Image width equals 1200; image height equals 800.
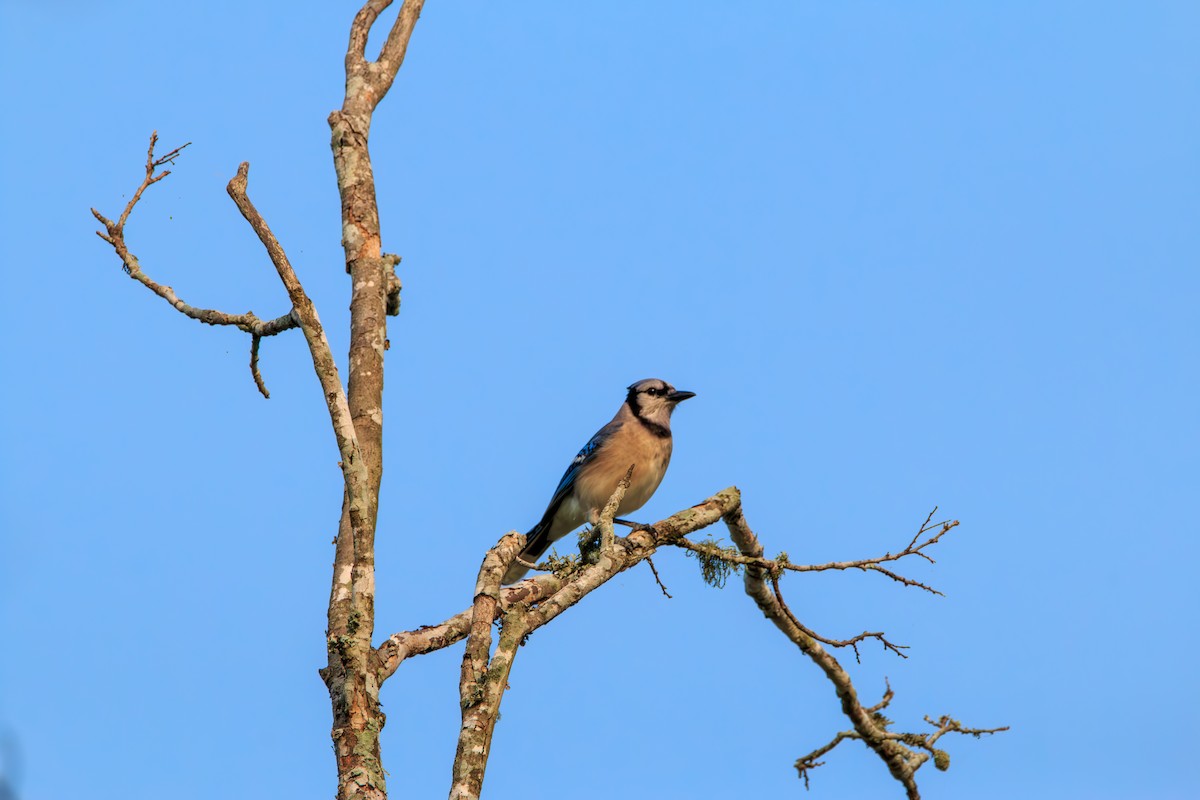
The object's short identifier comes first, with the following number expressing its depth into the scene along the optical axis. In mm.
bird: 15508
